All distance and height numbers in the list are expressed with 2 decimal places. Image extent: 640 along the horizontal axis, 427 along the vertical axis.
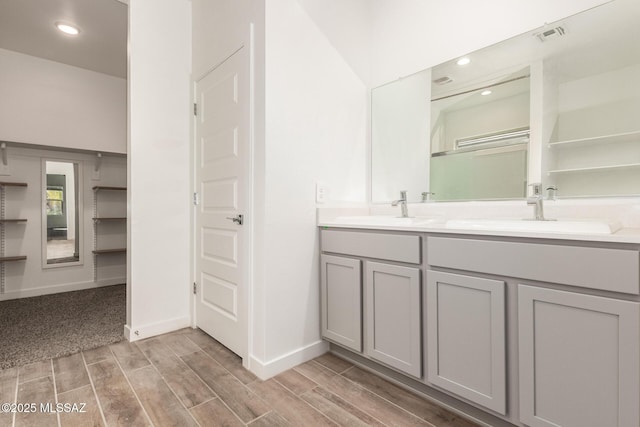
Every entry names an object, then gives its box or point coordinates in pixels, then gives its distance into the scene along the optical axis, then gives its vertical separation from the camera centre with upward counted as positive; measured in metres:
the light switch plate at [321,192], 1.99 +0.13
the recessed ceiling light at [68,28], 2.89 +1.76
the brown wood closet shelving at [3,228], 3.35 -0.16
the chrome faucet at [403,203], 2.04 +0.06
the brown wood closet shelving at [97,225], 3.88 -0.15
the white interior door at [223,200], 1.91 +0.09
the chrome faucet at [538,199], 1.47 +0.06
